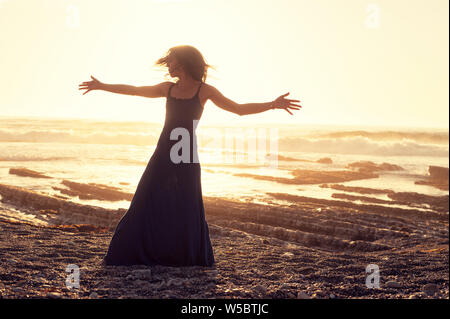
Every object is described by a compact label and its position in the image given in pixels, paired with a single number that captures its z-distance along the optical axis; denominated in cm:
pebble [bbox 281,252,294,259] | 733
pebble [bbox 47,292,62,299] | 415
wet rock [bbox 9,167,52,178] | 1811
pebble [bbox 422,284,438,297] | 546
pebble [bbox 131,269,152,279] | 494
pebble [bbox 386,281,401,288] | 569
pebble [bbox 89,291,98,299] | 421
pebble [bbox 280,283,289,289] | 513
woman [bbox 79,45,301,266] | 526
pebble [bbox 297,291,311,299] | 480
